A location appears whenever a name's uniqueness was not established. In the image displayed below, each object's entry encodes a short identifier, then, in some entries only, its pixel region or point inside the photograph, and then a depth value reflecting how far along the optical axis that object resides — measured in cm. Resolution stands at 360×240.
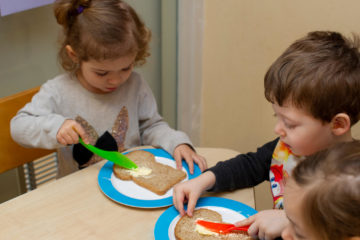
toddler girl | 125
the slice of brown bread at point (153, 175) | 110
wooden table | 96
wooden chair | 135
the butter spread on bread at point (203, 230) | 95
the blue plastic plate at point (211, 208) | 95
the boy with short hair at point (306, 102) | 95
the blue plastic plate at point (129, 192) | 104
